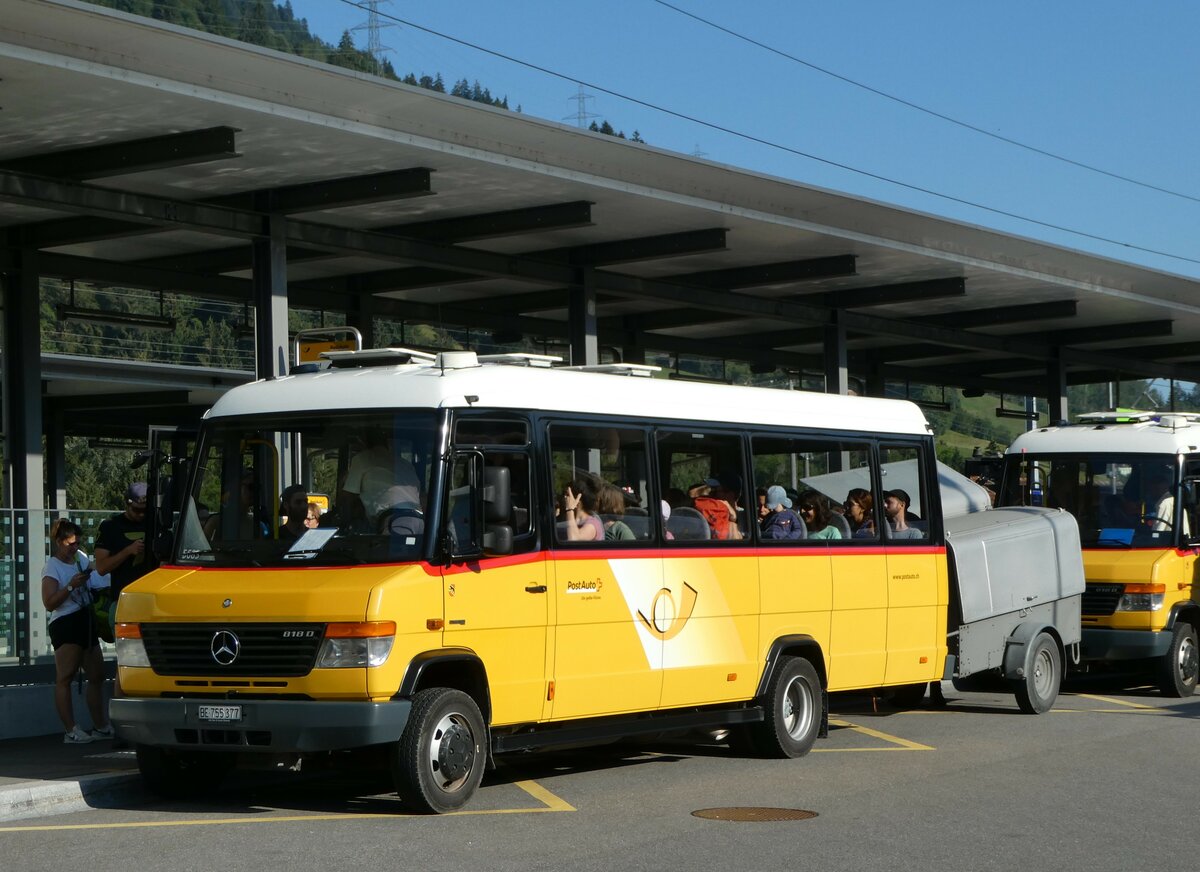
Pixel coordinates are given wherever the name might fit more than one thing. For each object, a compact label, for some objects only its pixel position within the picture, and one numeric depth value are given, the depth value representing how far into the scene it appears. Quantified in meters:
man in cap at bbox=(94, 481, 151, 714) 13.45
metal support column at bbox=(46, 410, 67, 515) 35.91
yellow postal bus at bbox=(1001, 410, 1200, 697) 18.11
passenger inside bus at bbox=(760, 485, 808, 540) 13.66
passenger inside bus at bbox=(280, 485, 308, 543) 10.83
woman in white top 13.69
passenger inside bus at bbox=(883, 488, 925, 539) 14.90
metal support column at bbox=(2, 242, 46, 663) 21.38
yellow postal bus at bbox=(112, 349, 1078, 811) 10.34
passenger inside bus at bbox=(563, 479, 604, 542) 11.78
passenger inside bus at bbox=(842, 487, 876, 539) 14.58
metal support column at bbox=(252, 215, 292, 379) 19.78
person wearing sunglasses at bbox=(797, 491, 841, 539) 14.16
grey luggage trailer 15.66
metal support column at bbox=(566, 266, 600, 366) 24.70
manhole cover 10.23
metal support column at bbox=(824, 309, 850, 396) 29.70
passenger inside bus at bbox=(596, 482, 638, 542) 12.06
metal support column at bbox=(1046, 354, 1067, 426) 36.25
